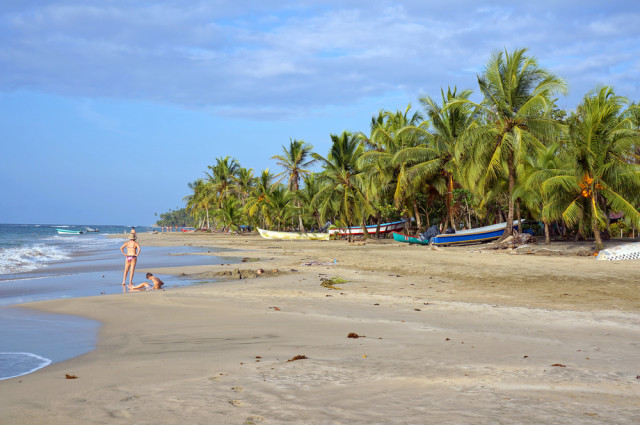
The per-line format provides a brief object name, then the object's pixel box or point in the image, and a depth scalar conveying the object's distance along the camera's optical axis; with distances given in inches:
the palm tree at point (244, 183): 2428.6
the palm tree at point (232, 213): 2325.3
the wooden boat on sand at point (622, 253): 622.8
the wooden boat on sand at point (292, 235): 1626.5
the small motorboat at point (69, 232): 3698.8
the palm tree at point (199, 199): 2874.0
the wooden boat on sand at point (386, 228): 1572.3
